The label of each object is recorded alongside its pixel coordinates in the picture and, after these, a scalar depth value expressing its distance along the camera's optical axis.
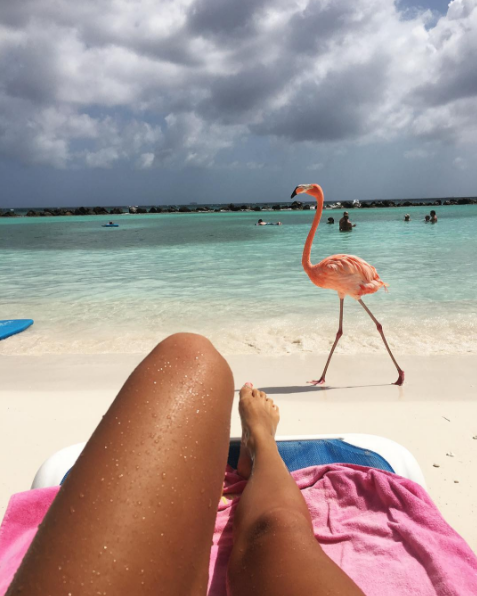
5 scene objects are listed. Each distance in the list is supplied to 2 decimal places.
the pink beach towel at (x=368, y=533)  1.42
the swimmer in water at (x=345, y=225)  23.38
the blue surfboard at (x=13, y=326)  5.99
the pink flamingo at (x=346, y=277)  4.21
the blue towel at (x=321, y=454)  2.14
